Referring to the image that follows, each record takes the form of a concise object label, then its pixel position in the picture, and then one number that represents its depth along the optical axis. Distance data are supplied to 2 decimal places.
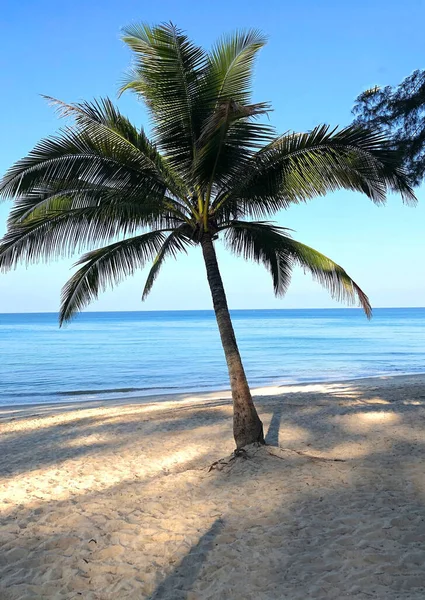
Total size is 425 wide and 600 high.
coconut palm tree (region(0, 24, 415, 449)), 7.18
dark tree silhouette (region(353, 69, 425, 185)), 9.21
